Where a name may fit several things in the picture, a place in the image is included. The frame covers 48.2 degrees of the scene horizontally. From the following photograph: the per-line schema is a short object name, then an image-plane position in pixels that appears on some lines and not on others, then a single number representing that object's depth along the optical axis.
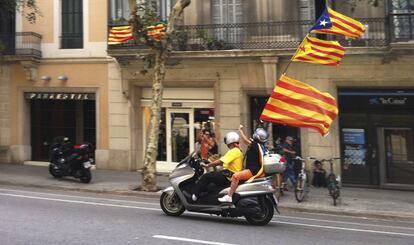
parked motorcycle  14.53
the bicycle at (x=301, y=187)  12.12
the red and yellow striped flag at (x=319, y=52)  12.24
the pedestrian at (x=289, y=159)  13.24
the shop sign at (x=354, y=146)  15.23
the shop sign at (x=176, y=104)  17.23
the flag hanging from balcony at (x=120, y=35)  16.56
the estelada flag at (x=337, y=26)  12.28
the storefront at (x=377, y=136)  14.77
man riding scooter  8.90
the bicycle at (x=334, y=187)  11.84
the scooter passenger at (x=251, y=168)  8.71
